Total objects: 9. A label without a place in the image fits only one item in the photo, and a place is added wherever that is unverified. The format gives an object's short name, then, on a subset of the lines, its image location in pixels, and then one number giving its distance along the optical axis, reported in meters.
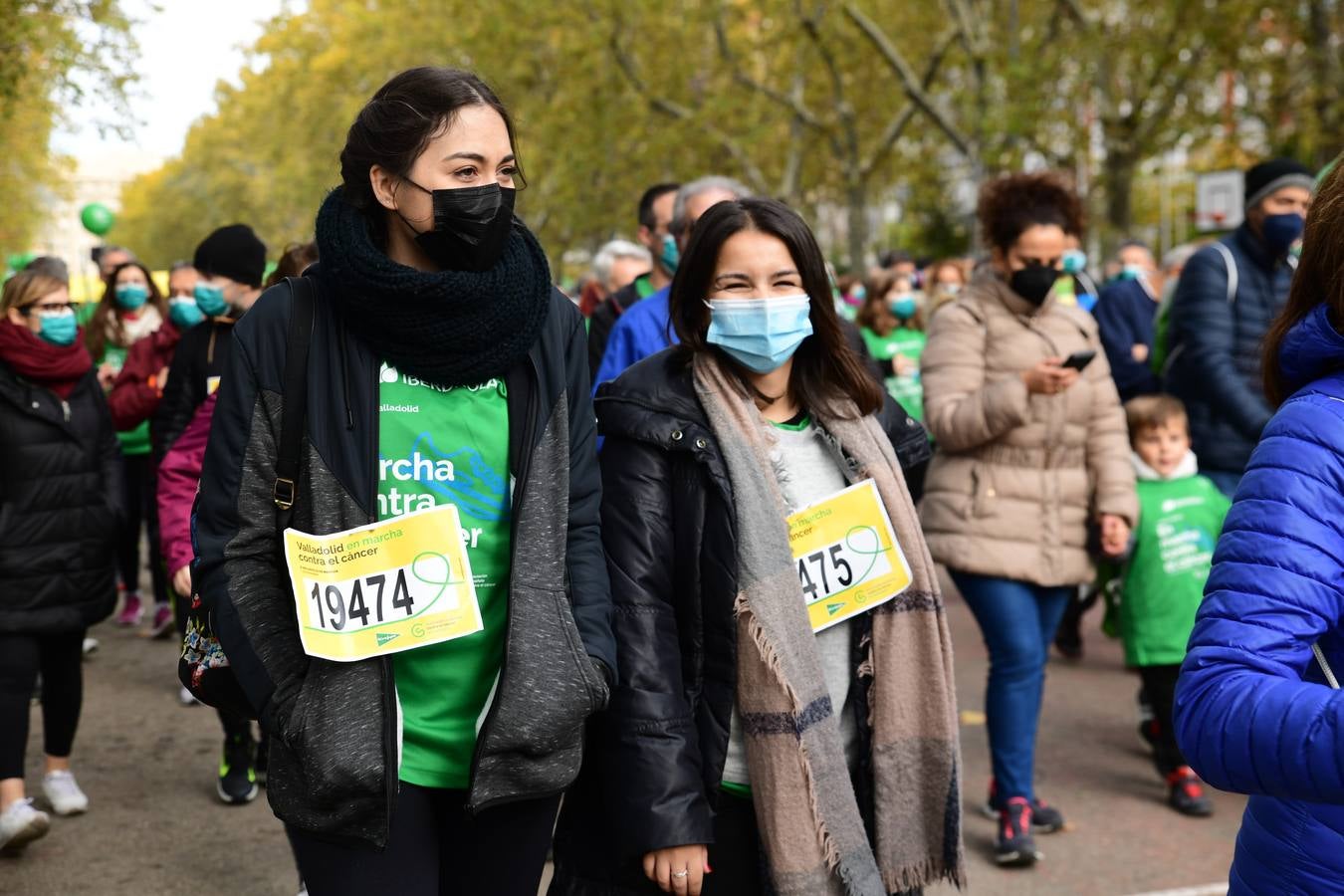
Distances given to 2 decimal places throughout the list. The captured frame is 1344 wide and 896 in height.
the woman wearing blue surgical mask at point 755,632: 2.81
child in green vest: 5.75
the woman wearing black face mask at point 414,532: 2.42
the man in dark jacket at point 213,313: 5.54
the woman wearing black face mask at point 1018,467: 4.85
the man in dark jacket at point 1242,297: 5.52
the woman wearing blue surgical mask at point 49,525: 5.13
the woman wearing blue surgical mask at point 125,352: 8.70
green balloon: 13.70
